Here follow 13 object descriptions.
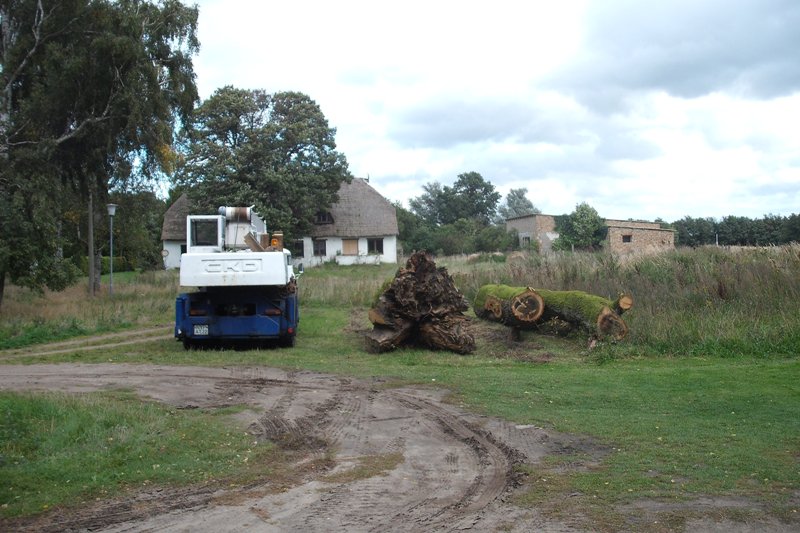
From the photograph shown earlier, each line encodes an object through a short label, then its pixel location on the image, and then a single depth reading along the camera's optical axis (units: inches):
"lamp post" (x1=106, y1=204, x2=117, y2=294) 1217.3
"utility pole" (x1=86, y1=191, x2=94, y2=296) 1270.9
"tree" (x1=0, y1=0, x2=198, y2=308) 962.7
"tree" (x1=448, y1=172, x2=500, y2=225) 3722.9
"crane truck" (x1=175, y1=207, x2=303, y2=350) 634.8
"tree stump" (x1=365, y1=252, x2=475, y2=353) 668.7
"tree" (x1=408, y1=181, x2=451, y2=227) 3769.7
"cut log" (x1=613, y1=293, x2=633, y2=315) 676.1
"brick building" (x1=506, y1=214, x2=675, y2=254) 1625.2
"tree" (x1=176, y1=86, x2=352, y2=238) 1886.1
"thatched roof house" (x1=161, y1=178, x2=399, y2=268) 2262.6
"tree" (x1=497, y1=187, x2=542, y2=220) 4961.6
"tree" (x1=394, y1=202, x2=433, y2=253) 2453.2
